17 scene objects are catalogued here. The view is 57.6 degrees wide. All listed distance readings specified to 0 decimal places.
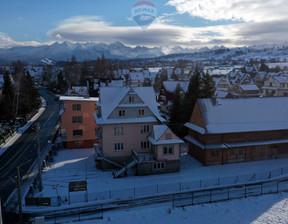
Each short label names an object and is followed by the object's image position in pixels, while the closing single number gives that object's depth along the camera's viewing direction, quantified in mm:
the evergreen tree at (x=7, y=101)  54969
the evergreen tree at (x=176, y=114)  46188
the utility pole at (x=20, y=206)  22325
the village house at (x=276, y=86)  86875
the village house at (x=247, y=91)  84375
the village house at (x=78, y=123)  44281
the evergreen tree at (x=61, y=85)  120250
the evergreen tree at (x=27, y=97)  66125
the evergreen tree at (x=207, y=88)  48188
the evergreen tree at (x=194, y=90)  47750
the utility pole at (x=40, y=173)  27488
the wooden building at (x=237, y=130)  36031
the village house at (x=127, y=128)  35594
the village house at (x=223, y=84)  94550
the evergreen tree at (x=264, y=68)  155675
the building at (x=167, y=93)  70312
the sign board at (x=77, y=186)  25422
